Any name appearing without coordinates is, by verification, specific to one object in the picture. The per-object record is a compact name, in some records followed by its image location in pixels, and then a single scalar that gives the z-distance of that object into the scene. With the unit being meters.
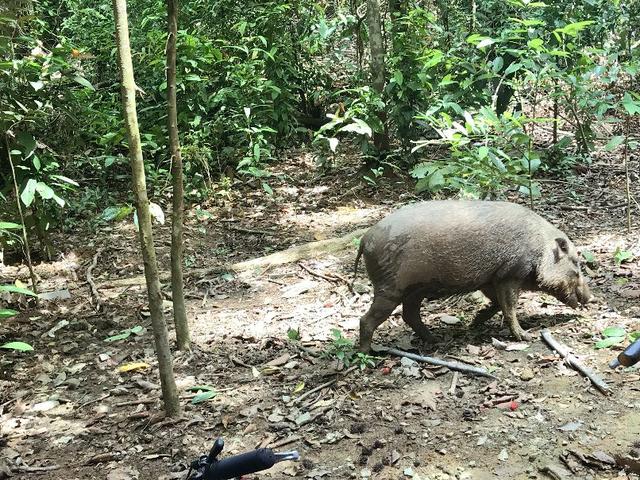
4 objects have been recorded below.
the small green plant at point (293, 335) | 5.08
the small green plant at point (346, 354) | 4.49
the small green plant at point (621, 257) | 5.65
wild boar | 4.51
